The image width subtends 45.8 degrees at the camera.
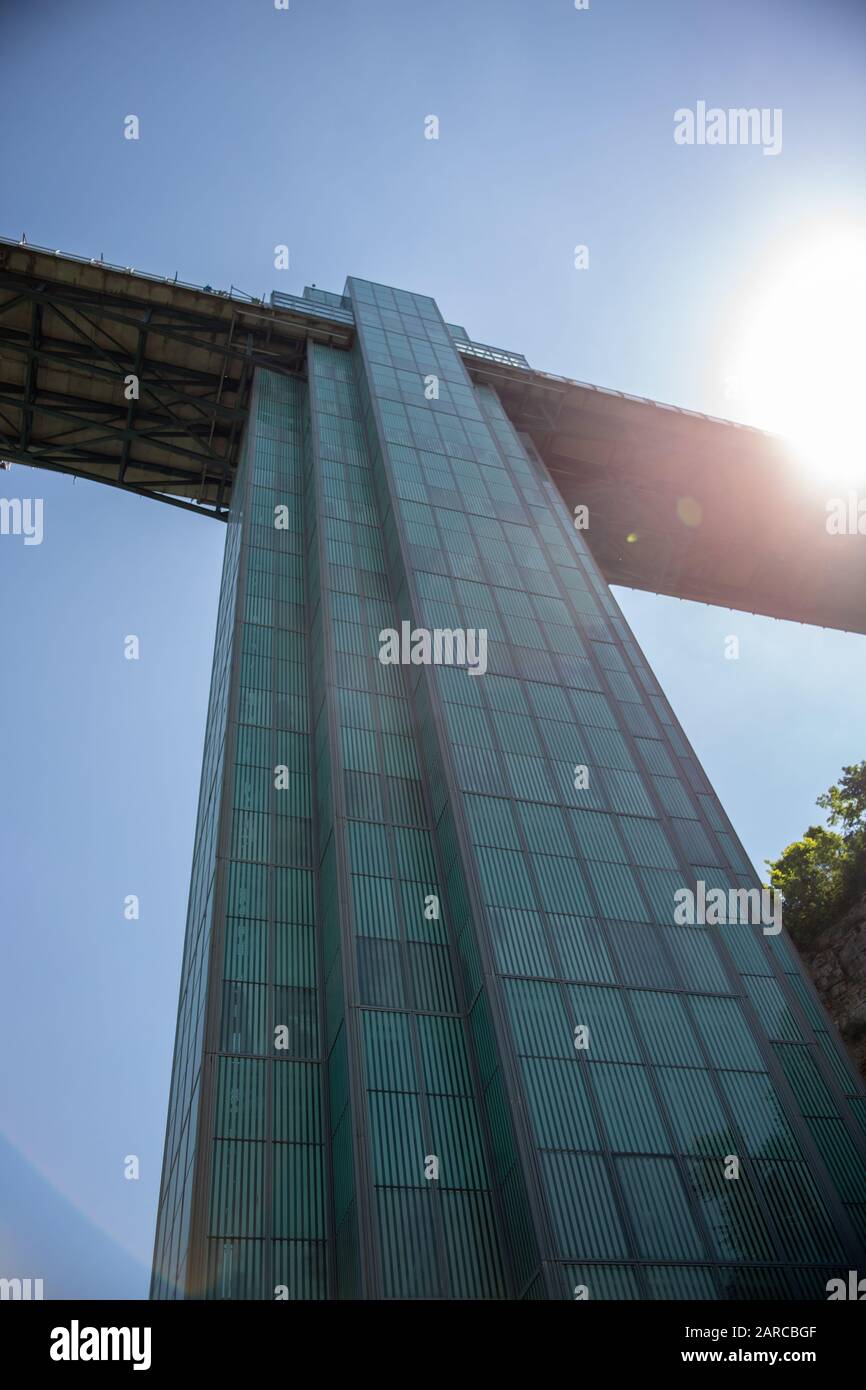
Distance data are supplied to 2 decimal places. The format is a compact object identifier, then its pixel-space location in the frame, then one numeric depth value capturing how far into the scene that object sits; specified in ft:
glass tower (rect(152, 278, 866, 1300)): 66.23
